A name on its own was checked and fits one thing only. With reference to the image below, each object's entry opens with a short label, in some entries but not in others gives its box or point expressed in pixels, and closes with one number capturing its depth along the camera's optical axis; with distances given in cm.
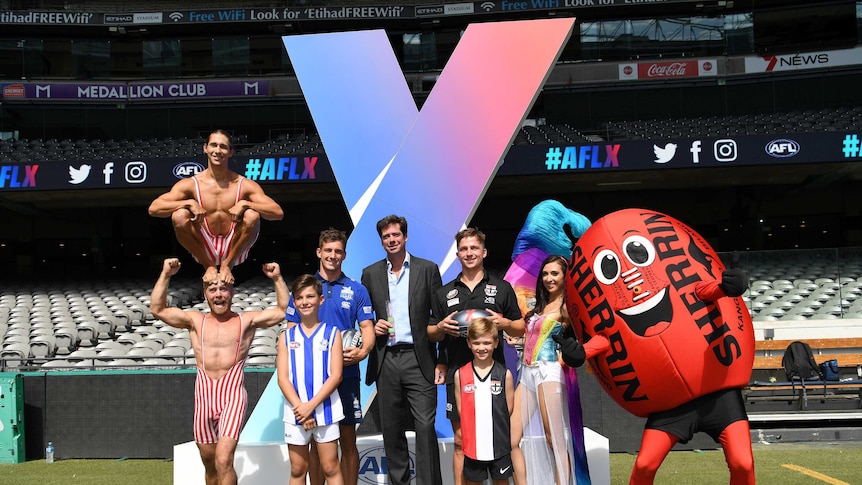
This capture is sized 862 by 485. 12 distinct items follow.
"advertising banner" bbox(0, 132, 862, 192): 1842
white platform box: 586
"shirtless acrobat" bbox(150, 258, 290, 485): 502
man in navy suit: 509
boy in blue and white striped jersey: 485
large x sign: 669
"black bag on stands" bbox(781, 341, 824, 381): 1119
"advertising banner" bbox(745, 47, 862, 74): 2472
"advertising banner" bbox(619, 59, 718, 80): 2539
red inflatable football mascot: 423
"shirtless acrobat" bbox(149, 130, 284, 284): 559
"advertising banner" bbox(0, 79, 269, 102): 2600
